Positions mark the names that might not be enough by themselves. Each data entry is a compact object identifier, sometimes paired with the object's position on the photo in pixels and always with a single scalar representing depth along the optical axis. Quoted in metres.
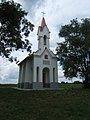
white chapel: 15.32
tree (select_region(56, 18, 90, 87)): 14.52
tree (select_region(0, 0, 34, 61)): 8.06
